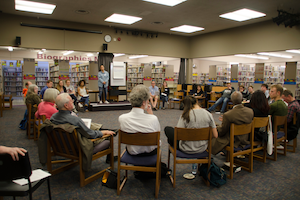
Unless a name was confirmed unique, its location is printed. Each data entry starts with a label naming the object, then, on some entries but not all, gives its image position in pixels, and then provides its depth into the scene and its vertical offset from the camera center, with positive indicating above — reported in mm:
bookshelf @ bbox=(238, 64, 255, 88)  10609 +343
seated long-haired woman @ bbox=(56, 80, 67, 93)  7352 -320
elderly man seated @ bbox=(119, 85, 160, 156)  2227 -440
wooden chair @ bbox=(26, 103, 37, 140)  4205 -870
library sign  14281 +1558
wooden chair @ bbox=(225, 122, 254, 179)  2641 -863
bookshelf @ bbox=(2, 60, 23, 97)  13609 +9
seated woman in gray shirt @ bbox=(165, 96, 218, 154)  2453 -494
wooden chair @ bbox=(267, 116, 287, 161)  3250 -854
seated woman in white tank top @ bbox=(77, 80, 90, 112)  8000 -601
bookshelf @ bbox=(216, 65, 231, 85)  12062 +518
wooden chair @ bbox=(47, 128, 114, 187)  2330 -849
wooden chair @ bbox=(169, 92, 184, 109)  10102 -693
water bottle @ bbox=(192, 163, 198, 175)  2821 -1216
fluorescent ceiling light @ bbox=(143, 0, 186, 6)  5941 +2304
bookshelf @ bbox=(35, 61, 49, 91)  13027 +304
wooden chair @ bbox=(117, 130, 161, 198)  2111 -869
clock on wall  9065 +1823
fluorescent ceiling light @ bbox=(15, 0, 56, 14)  6296 +2277
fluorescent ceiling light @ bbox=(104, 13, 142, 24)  7560 +2339
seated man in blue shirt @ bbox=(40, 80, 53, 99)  6846 -206
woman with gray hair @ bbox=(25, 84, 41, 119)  4402 -465
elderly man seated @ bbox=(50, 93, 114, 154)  2430 -462
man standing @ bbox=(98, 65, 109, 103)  8539 +2
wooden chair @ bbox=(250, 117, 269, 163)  2891 -600
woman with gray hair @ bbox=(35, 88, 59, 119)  3432 -450
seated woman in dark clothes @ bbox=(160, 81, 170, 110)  9188 -575
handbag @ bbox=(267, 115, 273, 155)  3018 -882
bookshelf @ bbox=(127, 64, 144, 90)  12461 +303
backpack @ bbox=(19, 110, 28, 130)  5090 -1166
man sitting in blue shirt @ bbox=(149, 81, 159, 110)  8641 -500
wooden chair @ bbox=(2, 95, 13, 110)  8180 -955
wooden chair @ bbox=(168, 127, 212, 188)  2293 -649
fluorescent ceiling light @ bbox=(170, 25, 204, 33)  8812 +2335
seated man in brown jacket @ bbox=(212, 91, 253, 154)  2701 -571
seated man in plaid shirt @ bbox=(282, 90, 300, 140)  3639 -652
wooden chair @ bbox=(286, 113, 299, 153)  3713 -1101
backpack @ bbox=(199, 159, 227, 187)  2500 -1148
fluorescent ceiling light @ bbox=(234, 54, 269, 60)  16422 +2089
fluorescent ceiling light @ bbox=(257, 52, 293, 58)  14598 +2058
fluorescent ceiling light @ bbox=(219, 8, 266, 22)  6688 +2317
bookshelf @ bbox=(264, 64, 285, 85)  9719 +409
